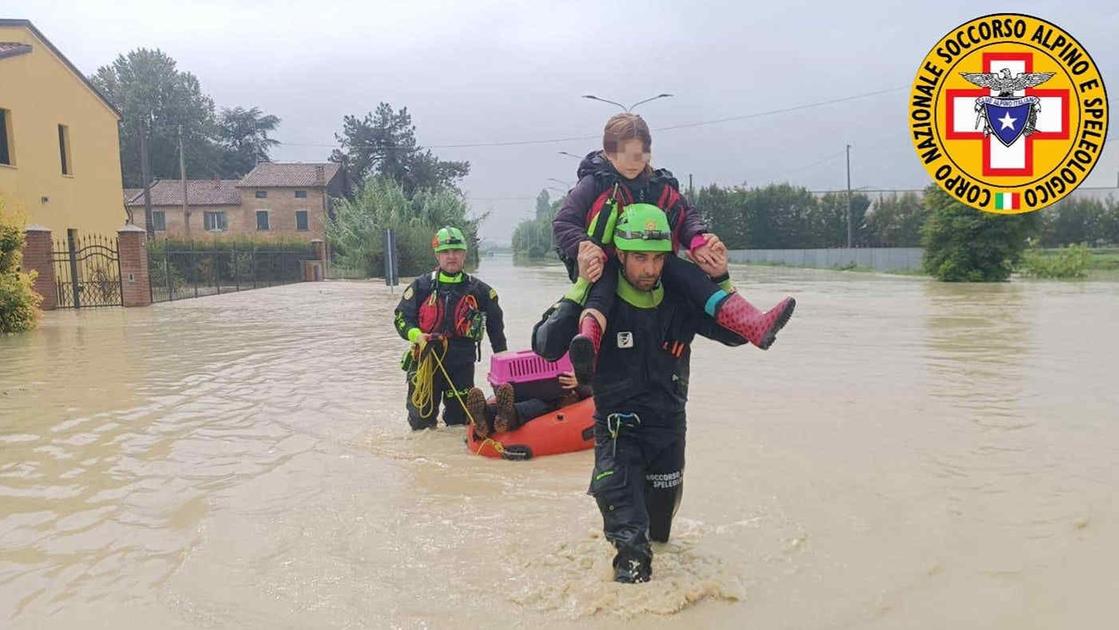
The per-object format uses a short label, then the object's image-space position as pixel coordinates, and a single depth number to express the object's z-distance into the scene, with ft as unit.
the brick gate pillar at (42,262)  71.15
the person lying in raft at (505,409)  20.02
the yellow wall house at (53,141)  80.18
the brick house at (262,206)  194.90
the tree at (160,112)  248.32
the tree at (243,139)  284.82
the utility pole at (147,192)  129.59
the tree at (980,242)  106.83
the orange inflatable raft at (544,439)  20.31
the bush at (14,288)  52.60
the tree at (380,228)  139.95
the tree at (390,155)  209.15
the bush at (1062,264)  108.37
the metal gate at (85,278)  73.97
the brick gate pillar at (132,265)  75.46
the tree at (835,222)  216.33
